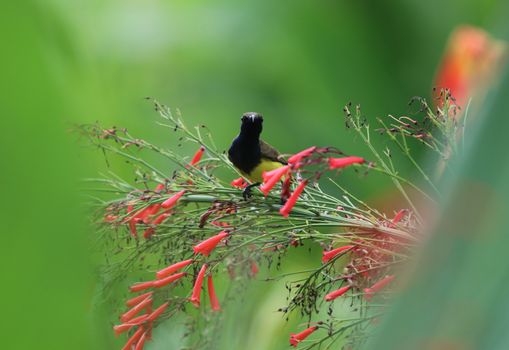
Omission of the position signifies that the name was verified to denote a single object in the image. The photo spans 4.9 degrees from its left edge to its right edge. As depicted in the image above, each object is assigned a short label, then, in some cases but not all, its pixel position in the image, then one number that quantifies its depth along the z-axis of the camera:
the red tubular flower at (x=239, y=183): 3.89
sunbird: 3.90
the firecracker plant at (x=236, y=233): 3.81
